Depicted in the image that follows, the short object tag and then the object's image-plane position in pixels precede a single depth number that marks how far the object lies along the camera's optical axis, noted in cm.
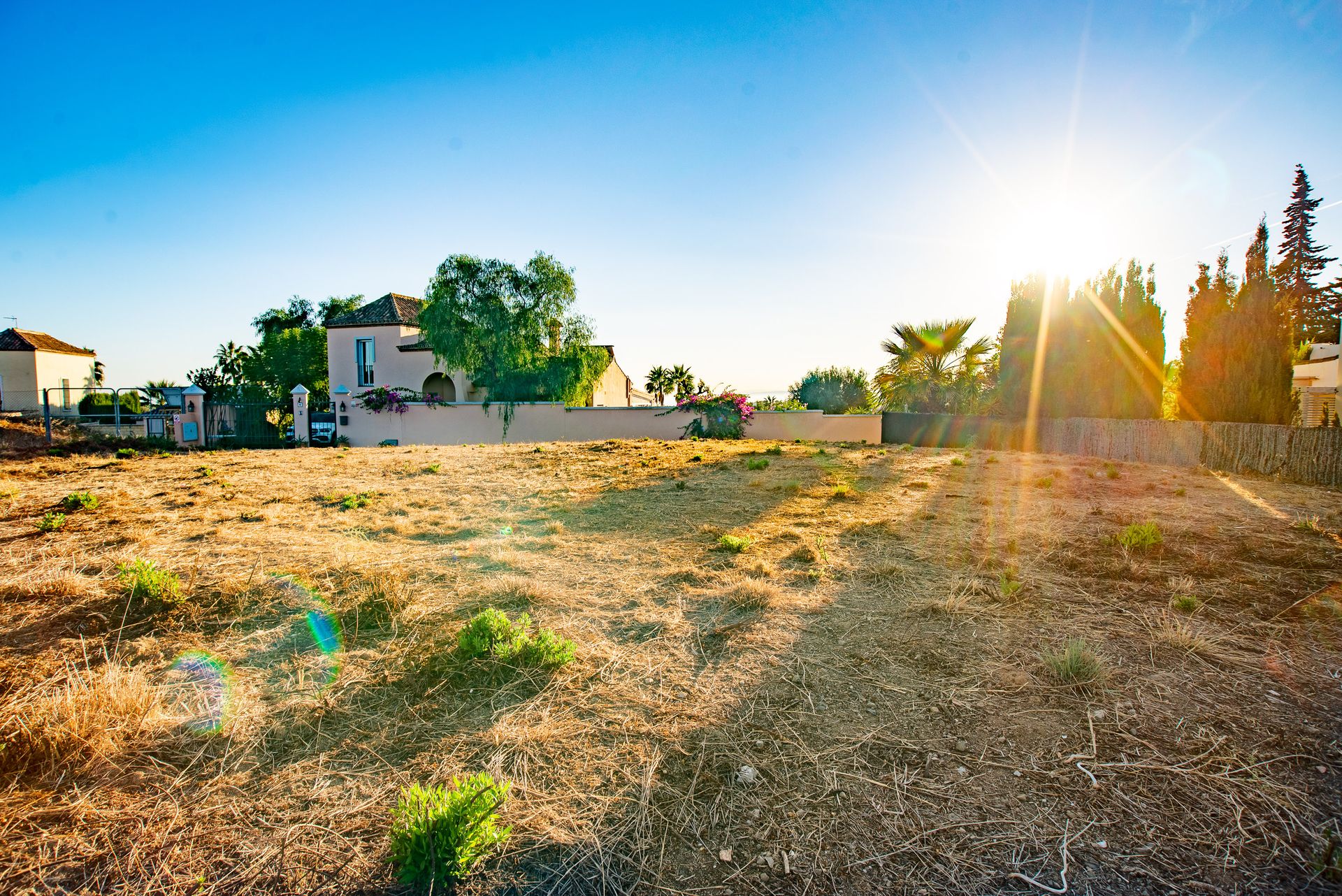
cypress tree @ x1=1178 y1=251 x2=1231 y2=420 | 1101
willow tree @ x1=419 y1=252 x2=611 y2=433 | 2395
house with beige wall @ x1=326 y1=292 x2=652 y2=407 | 2841
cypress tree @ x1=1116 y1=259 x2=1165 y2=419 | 1323
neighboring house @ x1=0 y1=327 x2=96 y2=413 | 3331
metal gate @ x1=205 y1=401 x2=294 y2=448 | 1611
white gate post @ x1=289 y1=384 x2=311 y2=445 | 1727
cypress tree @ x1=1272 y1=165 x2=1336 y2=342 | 2673
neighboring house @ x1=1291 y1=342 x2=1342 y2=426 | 1427
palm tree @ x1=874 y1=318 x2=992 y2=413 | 1903
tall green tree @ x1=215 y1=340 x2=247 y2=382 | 4662
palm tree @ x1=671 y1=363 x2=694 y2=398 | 4294
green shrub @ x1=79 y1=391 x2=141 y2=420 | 2677
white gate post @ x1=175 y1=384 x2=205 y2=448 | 1509
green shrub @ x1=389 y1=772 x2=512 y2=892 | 164
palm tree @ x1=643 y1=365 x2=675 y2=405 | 4431
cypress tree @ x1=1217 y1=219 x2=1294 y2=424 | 1046
